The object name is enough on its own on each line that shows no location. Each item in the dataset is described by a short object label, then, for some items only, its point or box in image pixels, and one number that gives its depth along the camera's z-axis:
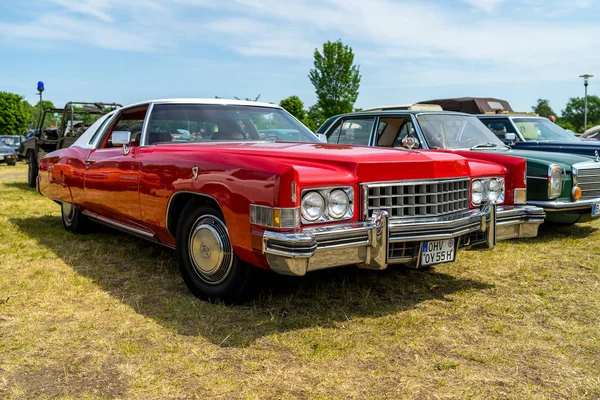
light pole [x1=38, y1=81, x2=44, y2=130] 13.68
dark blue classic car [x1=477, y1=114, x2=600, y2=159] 8.70
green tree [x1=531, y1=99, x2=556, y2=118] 96.79
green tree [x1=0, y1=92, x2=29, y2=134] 64.94
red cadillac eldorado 3.42
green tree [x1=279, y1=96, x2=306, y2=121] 36.77
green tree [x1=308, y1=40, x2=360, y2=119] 31.33
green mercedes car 6.70
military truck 12.18
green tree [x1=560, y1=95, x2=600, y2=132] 101.41
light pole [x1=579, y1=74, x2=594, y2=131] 32.31
